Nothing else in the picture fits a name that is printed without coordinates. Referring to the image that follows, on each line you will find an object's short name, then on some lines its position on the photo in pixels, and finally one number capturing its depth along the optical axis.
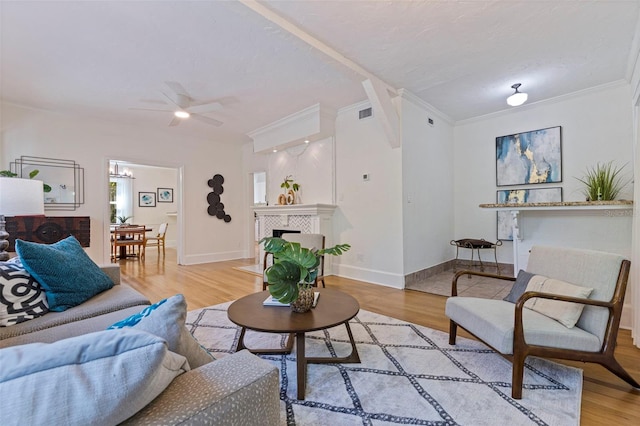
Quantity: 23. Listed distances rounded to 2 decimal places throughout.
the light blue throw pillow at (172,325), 0.89
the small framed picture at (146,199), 9.20
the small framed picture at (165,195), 9.58
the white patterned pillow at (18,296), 1.56
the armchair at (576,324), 1.65
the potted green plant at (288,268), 1.77
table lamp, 2.29
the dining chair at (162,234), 7.36
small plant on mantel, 5.32
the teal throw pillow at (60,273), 1.71
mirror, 4.40
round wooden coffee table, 1.69
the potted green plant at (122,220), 7.81
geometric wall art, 6.49
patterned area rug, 1.50
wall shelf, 2.78
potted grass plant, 3.55
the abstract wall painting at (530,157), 4.30
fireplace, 5.49
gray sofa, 0.67
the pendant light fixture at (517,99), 3.62
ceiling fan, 3.59
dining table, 6.92
